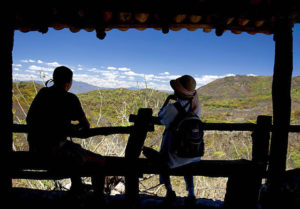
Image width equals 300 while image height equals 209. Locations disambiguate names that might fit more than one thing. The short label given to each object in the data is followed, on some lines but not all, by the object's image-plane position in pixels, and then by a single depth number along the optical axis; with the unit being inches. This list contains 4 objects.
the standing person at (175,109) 85.4
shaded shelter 88.9
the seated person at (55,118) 75.9
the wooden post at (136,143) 97.2
